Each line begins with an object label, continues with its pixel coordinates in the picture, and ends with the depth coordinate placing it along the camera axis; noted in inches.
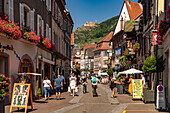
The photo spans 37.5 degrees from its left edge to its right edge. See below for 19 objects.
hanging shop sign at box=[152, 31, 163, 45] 581.1
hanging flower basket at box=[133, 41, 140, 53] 1130.8
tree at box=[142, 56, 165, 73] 578.7
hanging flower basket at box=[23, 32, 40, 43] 583.7
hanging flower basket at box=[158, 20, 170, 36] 471.2
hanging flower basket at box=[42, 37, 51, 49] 773.3
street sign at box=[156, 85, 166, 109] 454.8
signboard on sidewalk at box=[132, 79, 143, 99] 650.8
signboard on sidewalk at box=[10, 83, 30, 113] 410.0
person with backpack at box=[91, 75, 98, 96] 750.5
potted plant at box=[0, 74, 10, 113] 271.9
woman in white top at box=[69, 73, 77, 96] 764.0
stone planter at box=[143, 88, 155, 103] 561.3
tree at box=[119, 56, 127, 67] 1420.9
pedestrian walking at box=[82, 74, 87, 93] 900.6
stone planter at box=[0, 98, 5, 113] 269.2
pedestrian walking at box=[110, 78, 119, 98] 718.9
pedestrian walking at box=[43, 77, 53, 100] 617.6
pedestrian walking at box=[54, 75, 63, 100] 659.4
